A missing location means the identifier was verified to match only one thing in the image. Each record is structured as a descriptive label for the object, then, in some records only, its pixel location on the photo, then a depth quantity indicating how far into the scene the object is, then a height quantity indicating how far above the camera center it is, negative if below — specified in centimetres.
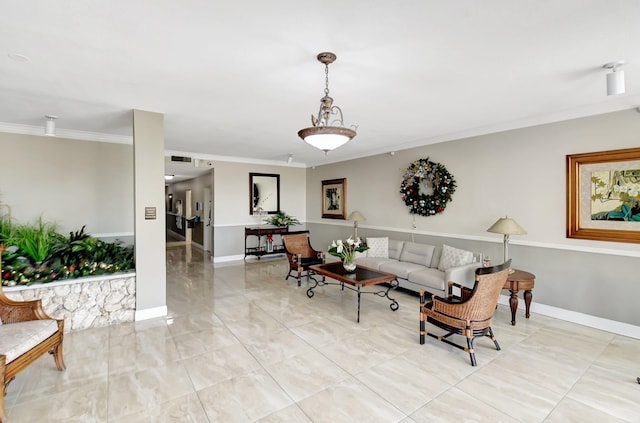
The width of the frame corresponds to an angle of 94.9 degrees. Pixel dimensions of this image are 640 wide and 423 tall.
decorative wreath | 510 +43
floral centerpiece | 432 -62
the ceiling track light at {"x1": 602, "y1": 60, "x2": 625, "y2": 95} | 254 +114
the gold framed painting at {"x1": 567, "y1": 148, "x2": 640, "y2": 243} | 334 +17
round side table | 365 -95
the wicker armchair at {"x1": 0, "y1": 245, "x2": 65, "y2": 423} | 203 -96
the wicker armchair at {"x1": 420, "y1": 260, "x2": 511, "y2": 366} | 277 -98
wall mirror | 788 +50
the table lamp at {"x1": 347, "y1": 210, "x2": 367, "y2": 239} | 664 -14
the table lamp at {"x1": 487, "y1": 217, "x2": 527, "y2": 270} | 384 -25
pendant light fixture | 243 +68
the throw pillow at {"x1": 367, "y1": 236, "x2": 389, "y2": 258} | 570 -70
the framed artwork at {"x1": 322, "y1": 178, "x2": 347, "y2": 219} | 747 +36
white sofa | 425 -89
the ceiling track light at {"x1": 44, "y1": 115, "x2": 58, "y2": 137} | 412 +122
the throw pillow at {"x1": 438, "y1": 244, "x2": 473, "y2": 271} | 444 -73
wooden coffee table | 393 -92
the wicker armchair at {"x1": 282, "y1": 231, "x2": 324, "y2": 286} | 539 -84
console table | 757 -70
